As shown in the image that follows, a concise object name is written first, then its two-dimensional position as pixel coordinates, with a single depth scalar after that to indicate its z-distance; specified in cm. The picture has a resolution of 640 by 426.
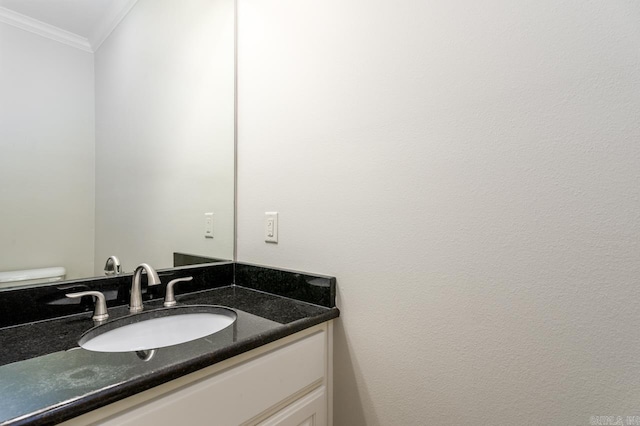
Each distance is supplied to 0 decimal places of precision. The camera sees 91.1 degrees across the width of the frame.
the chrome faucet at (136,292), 100
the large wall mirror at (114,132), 91
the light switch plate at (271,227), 121
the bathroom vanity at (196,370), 54
